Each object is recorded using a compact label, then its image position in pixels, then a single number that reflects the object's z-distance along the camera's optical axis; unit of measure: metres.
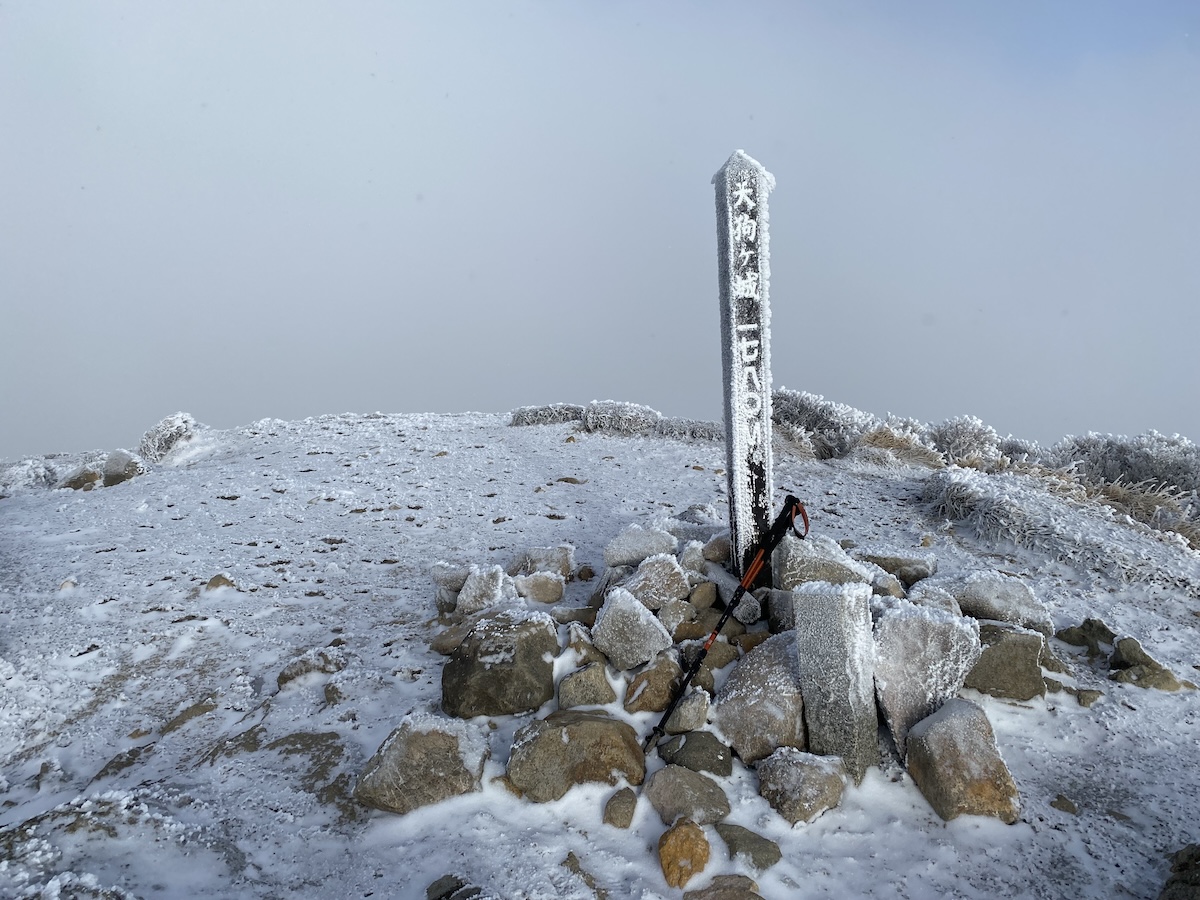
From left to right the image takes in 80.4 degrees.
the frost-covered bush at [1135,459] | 10.20
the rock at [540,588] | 5.34
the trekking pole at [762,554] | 4.12
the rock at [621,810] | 3.31
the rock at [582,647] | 4.22
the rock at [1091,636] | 4.92
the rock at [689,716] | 3.85
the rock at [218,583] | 6.08
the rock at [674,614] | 4.51
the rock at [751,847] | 3.12
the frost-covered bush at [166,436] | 11.59
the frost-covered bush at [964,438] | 11.82
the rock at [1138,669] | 4.49
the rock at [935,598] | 4.39
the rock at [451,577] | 5.46
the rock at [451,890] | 2.82
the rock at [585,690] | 4.00
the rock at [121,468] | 9.72
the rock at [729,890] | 2.92
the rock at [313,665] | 4.62
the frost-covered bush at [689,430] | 11.48
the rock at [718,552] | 5.29
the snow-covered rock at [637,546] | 5.29
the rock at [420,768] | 3.41
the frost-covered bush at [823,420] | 11.25
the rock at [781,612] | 4.43
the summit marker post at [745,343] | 4.74
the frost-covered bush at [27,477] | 10.33
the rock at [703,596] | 4.75
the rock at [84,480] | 9.57
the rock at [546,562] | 5.68
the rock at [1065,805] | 3.51
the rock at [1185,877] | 2.77
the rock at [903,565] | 5.24
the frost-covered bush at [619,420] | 11.56
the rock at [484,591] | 5.23
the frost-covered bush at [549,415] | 12.69
